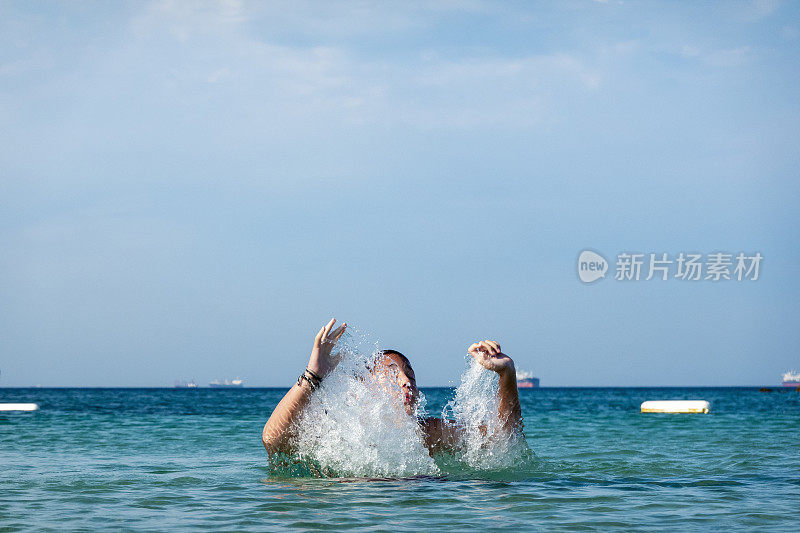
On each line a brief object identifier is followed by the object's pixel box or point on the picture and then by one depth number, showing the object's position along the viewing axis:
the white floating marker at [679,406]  32.81
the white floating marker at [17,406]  35.44
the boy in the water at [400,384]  6.96
